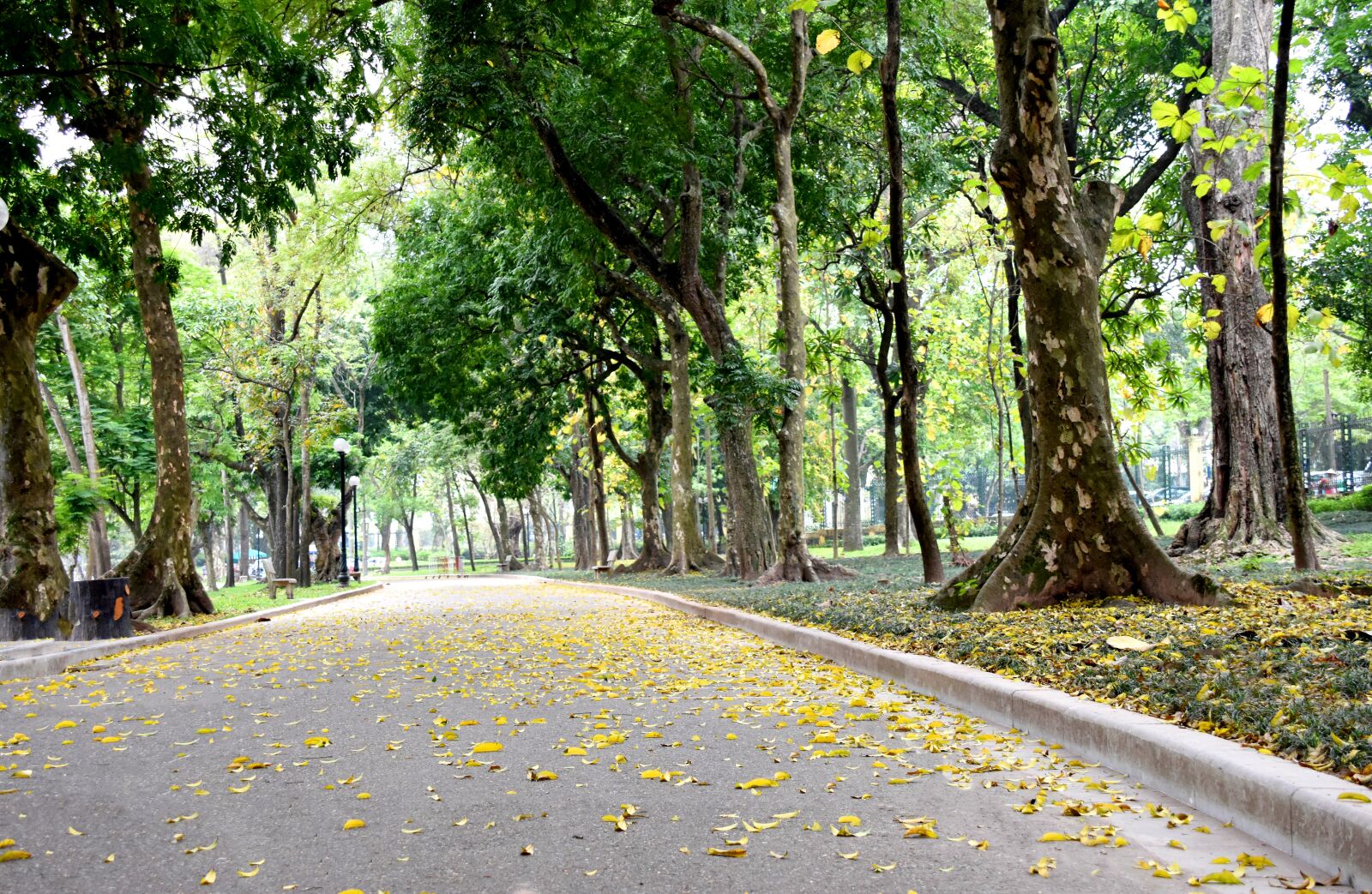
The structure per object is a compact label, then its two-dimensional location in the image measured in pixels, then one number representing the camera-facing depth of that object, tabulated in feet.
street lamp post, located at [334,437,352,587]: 95.45
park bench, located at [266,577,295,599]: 76.13
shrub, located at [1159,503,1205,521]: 127.03
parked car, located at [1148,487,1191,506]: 161.66
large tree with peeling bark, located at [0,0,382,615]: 35.73
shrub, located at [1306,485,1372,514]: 73.00
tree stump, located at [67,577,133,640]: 38.37
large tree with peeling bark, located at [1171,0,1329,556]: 44.11
